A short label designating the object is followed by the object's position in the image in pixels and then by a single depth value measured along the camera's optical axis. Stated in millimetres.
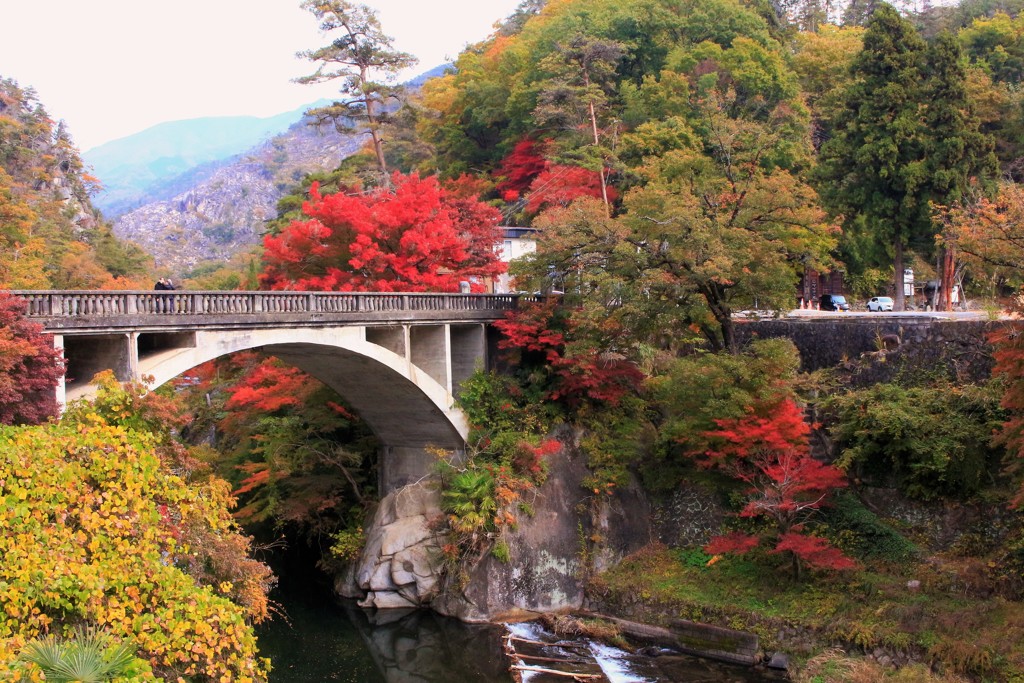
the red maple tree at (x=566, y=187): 32594
